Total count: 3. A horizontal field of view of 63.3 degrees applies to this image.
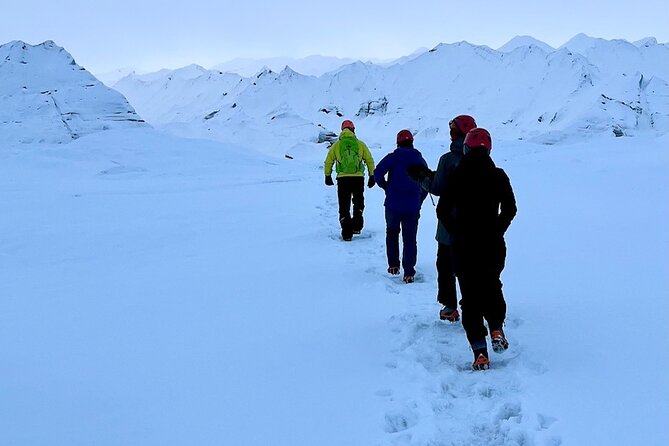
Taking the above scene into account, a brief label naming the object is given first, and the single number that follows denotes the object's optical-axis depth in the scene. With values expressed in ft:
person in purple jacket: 20.93
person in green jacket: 28.86
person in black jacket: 13.16
